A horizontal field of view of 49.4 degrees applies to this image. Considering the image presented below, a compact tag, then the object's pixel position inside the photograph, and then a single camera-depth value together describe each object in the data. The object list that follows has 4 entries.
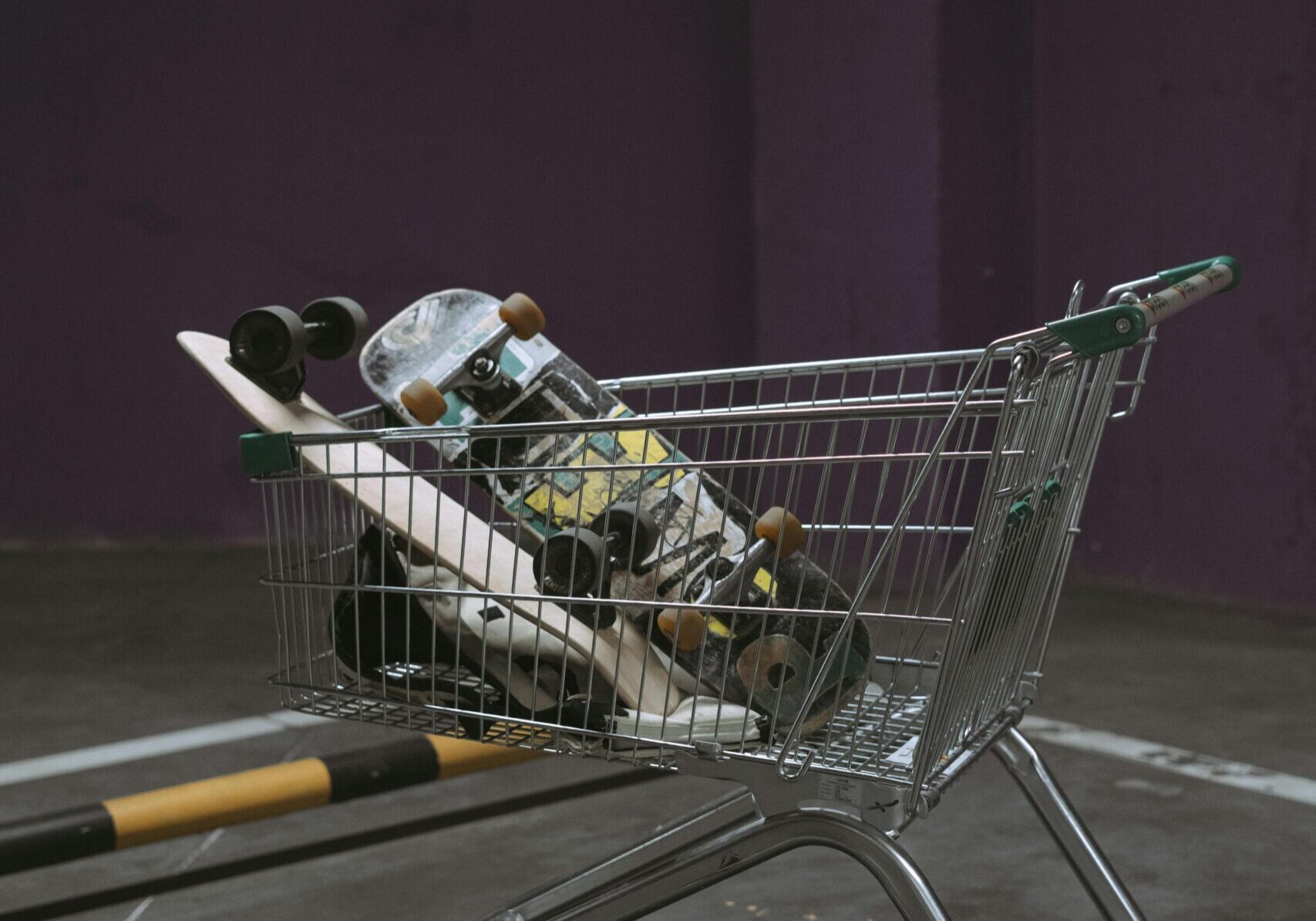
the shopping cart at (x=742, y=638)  1.40
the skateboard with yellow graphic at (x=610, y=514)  1.56
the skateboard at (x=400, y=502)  1.72
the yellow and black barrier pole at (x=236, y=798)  2.31
